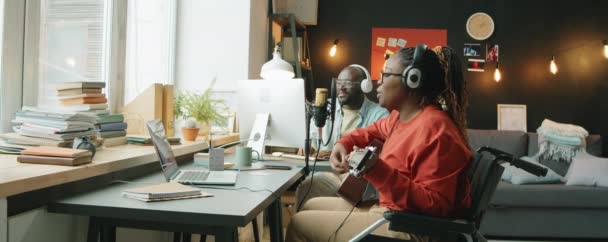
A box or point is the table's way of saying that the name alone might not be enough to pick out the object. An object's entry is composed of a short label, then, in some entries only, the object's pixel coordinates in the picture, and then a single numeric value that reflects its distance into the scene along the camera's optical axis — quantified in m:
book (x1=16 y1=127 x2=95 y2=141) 1.85
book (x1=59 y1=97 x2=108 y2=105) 2.16
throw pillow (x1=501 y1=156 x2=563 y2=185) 4.14
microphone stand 2.45
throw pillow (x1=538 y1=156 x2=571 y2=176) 4.48
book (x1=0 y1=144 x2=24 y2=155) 1.81
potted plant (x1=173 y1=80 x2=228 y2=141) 3.12
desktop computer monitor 2.54
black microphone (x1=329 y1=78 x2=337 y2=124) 2.61
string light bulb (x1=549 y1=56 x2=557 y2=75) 5.25
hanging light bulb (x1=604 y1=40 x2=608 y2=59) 5.20
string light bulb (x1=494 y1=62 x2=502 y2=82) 5.33
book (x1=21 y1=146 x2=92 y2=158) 1.65
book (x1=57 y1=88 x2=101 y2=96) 2.17
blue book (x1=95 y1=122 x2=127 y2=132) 2.28
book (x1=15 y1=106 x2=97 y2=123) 1.87
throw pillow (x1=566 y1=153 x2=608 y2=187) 4.08
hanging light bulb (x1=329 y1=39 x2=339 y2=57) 5.40
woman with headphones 1.54
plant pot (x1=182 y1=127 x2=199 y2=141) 2.96
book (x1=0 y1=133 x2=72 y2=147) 1.85
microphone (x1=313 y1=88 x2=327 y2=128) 2.45
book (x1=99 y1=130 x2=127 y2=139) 2.30
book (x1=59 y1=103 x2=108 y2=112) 2.12
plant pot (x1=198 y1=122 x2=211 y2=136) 3.28
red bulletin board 5.38
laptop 1.83
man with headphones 3.18
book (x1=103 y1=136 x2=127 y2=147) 2.33
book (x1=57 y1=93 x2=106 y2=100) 2.16
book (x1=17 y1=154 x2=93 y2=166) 1.64
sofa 4.00
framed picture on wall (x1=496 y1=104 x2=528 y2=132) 5.34
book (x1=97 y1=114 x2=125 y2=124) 2.27
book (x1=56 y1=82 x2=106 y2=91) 2.16
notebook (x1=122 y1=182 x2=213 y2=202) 1.50
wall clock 5.36
